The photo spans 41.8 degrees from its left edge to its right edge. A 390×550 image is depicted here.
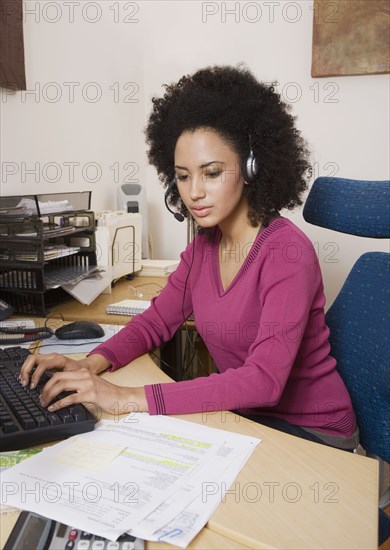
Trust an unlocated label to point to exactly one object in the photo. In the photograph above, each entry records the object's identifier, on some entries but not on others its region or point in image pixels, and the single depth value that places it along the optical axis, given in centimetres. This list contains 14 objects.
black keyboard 78
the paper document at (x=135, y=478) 61
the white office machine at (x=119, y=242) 186
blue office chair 104
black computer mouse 133
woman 95
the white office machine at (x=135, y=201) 237
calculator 57
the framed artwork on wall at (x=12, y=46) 171
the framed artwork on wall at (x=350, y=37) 218
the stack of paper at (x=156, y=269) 215
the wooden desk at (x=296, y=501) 60
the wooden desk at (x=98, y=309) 154
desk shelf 152
